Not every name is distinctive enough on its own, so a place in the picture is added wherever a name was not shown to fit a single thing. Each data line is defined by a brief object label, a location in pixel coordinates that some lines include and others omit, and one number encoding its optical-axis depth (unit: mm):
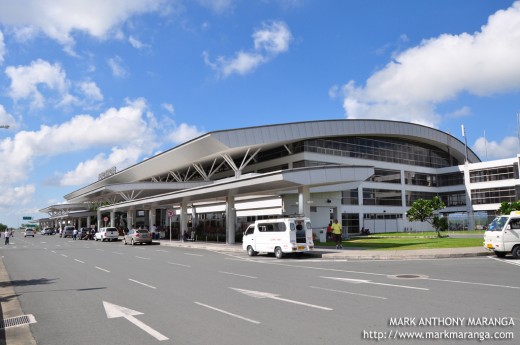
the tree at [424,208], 38094
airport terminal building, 42500
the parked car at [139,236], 42875
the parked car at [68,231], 78406
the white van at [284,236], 23703
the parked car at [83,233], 66625
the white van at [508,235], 21031
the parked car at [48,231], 104500
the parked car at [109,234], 54438
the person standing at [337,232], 27542
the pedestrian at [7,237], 46781
